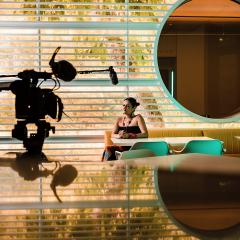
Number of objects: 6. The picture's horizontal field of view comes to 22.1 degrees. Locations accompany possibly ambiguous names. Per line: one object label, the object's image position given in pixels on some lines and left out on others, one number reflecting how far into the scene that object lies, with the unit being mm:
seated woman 7008
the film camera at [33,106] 3447
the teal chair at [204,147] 6371
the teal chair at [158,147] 6059
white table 6570
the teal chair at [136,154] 4173
